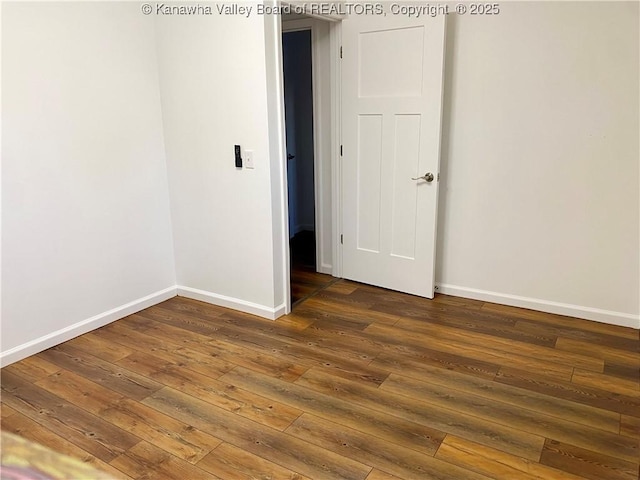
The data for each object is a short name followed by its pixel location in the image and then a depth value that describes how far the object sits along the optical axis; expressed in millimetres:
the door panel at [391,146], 3346
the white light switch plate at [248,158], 3181
